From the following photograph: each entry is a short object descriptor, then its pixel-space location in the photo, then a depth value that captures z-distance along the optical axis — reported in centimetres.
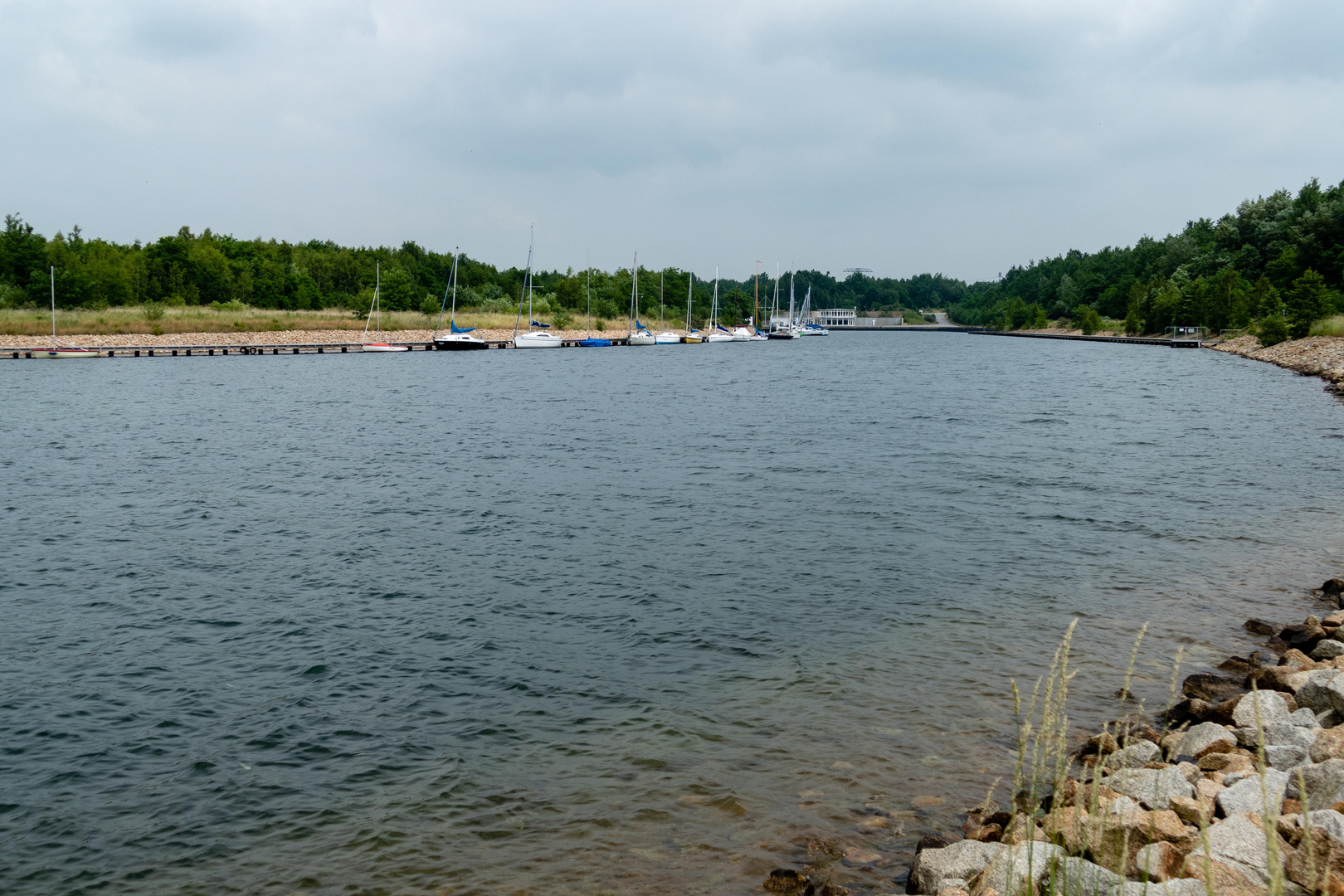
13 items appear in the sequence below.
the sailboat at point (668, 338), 14750
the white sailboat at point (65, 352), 9131
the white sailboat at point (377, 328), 11338
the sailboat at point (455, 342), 12169
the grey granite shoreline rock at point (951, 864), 732
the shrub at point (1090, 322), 17662
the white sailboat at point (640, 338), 14200
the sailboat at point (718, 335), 16800
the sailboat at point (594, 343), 13962
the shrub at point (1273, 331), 9581
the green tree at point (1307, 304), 9312
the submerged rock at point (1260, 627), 1394
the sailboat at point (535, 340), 13088
